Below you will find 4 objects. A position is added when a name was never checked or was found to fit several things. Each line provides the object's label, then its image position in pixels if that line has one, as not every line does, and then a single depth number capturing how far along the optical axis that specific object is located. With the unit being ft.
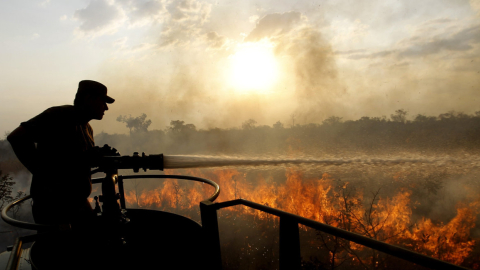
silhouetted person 8.89
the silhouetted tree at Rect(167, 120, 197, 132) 205.51
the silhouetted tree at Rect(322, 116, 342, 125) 148.25
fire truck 6.00
